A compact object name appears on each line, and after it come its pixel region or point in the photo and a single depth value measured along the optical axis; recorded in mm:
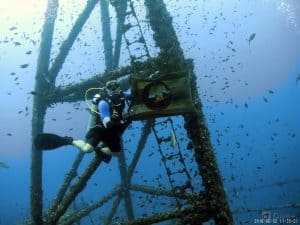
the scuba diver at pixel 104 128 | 5555
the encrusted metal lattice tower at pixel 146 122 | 5590
